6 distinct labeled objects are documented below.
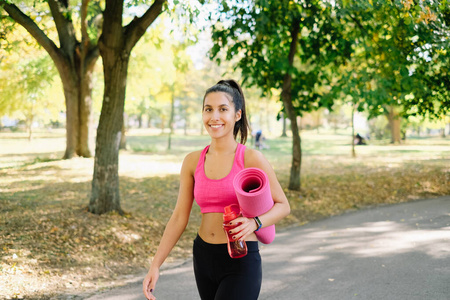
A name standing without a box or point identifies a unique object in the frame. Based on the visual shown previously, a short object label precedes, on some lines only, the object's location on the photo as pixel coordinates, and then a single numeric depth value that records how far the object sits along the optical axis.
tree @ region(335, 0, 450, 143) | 10.55
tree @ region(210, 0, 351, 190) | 10.55
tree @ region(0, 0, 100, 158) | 10.15
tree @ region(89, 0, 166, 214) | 8.15
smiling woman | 2.40
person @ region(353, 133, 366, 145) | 38.57
